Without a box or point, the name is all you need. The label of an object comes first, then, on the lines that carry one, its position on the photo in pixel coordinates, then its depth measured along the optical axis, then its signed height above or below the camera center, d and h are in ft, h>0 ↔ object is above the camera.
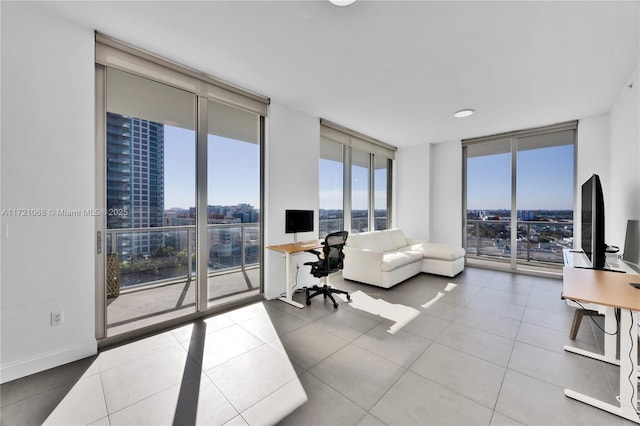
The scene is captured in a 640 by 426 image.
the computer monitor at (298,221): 12.81 -0.52
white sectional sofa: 13.96 -2.88
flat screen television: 7.96 -0.31
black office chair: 11.61 -2.41
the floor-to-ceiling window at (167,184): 8.59 +1.08
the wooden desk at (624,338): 5.08 -2.63
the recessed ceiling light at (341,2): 6.21 +5.20
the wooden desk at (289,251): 11.32 -1.76
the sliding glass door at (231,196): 11.00 +0.70
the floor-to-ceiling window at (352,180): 16.72 +2.27
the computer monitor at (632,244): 8.28 -1.11
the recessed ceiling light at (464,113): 13.39 +5.38
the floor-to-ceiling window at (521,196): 15.81 +1.09
